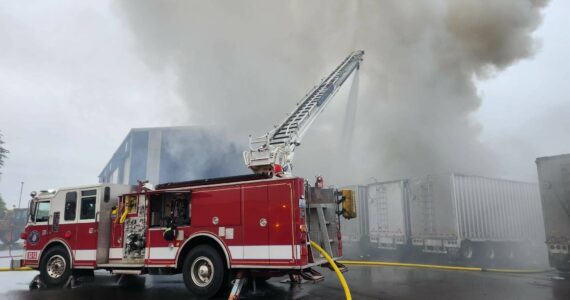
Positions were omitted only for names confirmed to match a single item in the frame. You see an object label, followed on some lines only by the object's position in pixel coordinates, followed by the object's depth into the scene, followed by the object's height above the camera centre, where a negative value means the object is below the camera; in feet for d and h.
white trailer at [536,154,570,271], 33.81 +1.50
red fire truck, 21.98 -0.10
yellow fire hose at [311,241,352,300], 22.95 -1.82
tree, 116.81 +22.56
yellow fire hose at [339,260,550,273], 34.59 -4.11
